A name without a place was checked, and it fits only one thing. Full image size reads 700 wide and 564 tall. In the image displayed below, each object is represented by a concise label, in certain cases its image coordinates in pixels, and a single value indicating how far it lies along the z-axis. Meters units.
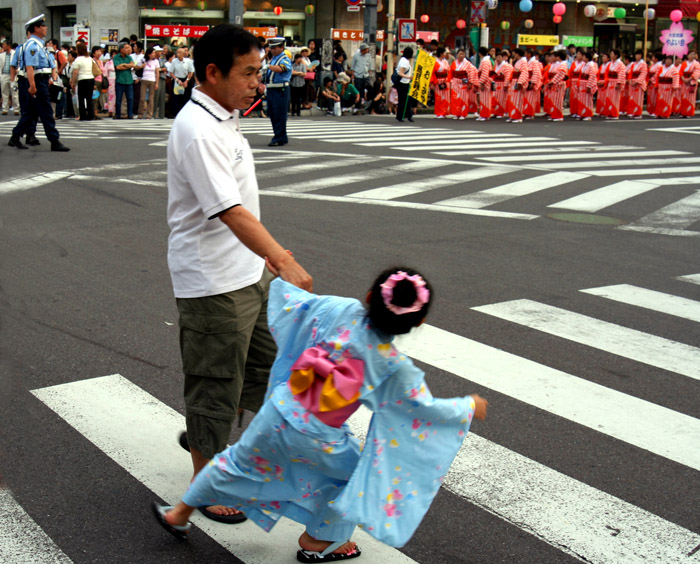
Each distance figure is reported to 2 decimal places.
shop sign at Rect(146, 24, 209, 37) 36.62
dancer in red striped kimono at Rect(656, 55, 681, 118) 27.50
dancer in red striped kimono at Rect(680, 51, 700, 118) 27.81
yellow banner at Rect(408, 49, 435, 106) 23.03
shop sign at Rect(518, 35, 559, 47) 42.00
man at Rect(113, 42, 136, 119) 21.89
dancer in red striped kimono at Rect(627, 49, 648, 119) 27.06
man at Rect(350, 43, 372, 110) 25.80
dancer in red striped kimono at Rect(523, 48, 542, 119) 24.78
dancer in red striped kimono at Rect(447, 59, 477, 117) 24.59
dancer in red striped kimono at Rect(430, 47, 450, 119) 24.73
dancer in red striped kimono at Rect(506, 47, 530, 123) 24.64
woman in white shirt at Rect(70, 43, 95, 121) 20.67
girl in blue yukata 2.74
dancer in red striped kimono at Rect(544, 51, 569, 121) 25.36
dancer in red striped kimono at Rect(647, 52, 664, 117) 27.97
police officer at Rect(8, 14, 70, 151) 13.46
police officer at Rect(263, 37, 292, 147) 15.52
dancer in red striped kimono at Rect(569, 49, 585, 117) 26.06
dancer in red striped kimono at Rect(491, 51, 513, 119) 24.61
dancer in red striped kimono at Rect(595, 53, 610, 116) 26.47
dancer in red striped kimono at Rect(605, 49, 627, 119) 26.22
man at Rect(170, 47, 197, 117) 22.58
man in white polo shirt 3.04
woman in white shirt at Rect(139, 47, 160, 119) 23.09
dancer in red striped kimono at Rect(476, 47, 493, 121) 24.38
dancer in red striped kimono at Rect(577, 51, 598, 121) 25.61
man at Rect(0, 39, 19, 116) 23.19
